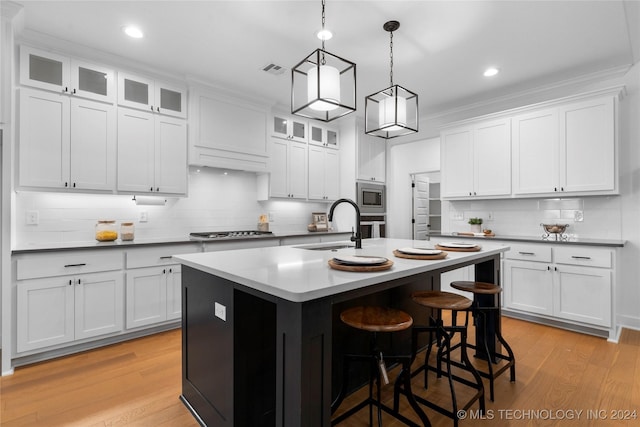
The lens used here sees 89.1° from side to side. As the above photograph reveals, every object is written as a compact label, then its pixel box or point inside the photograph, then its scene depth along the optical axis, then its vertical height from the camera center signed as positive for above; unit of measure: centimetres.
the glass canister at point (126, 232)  324 -18
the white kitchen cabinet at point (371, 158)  511 +92
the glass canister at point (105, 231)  311 -17
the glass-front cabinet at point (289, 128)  449 +124
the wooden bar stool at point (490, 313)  214 -71
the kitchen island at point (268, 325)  118 -50
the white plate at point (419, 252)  190 -22
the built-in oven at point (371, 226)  511 -18
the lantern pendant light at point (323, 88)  193 +77
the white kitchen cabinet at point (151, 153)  319 +63
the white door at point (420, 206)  589 +17
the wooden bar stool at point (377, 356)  155 -71
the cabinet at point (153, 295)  299 -77
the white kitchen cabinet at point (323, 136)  493 +123
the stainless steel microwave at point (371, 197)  504 +28
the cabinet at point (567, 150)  324 +70
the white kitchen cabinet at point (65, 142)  268 +63
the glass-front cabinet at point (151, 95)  320 +124
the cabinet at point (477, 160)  394 +71
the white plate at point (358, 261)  152 -22
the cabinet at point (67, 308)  249 -77
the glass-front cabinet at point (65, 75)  270 +123
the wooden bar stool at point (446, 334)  184 -73
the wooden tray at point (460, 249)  225 -24
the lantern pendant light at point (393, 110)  241 +79
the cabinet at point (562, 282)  307 -68
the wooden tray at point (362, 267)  149 -24
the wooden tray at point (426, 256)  188 -24
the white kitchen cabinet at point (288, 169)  445 +64
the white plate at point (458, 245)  229 -22
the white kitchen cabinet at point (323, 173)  490 +64
